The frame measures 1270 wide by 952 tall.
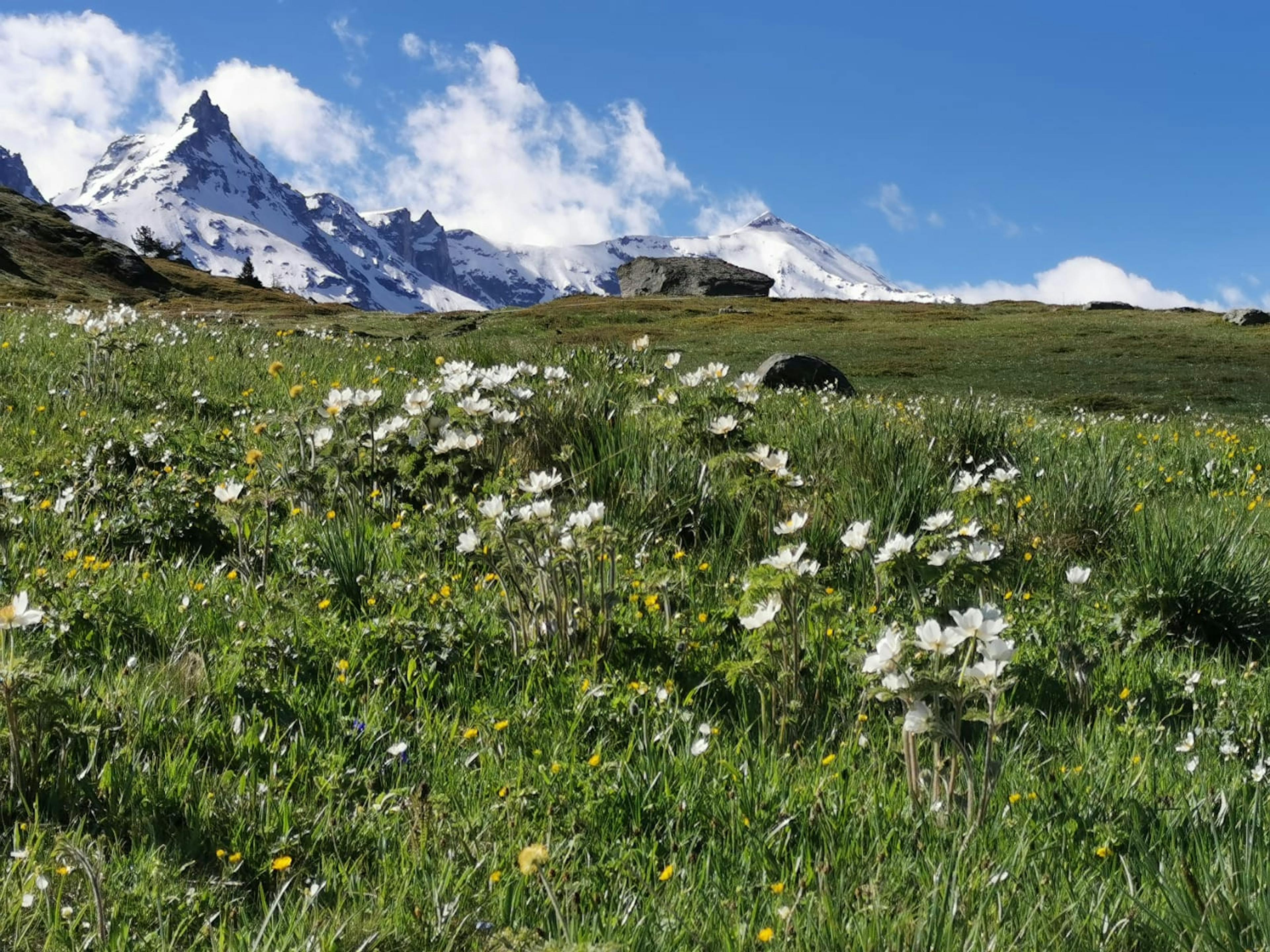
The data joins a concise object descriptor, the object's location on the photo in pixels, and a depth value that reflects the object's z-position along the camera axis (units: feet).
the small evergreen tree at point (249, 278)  285.02
